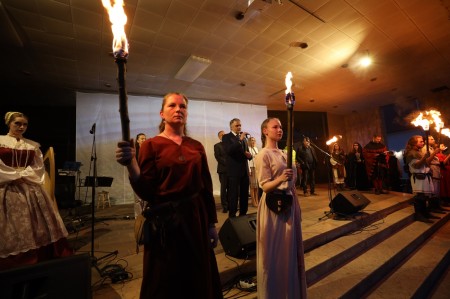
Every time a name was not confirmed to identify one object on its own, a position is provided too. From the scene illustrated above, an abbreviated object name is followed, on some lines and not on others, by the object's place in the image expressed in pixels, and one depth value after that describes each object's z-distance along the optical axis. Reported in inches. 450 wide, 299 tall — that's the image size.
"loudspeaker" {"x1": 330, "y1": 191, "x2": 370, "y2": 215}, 180.1
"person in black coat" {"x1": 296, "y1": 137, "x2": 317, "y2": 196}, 319.0
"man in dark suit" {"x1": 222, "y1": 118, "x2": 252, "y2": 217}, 164.6
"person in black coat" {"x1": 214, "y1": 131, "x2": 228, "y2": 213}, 225.6
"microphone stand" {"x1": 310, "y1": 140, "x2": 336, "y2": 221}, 183.4
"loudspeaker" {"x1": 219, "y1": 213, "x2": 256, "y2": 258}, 113.0
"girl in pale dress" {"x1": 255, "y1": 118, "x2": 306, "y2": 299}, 79.5
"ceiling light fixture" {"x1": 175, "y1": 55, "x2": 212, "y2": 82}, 253.0
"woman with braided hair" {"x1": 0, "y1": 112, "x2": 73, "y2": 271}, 92.3
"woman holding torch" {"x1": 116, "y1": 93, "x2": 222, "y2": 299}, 52.1
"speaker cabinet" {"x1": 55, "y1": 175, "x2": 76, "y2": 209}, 209.6
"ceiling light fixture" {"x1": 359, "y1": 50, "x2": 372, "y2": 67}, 276.9
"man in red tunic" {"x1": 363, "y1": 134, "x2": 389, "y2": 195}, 325.1
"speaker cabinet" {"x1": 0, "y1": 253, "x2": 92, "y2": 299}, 47.3
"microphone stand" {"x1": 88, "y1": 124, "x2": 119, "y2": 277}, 104.5
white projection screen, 312.2
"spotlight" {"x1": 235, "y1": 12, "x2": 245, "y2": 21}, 187.9
